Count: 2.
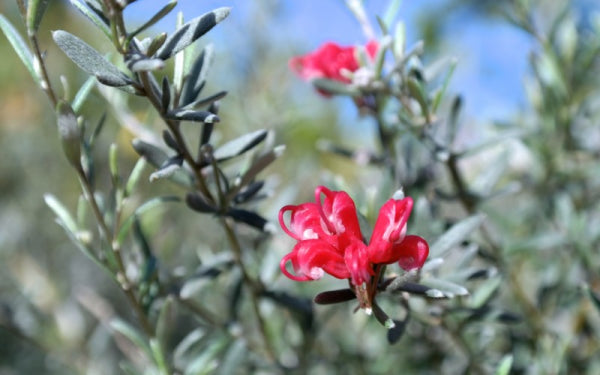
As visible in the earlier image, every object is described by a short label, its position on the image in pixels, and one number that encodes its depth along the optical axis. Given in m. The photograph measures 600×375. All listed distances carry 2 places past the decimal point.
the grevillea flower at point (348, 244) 0.23
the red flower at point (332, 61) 0.30
